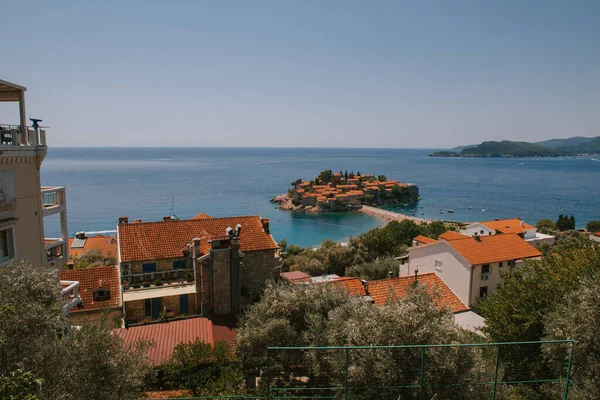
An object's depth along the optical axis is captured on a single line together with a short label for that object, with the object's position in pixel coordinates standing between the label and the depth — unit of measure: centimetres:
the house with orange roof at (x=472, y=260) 2447
